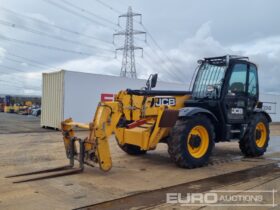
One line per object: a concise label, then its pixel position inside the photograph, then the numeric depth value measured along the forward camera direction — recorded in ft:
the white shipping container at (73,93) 39.89
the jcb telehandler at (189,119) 16.28
